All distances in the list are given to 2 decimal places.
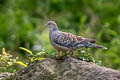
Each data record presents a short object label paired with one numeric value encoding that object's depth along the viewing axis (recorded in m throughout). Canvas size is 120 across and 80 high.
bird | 21.67
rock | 19.09
